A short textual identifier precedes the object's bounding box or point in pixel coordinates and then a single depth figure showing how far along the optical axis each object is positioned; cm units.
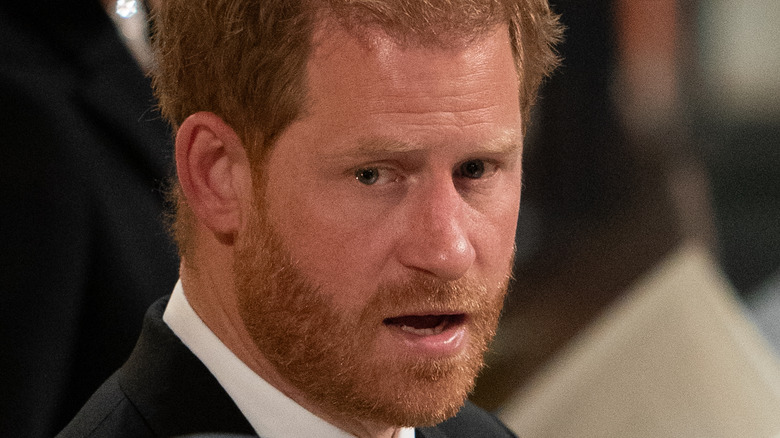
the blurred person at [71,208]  443
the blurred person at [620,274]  485
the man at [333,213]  424
